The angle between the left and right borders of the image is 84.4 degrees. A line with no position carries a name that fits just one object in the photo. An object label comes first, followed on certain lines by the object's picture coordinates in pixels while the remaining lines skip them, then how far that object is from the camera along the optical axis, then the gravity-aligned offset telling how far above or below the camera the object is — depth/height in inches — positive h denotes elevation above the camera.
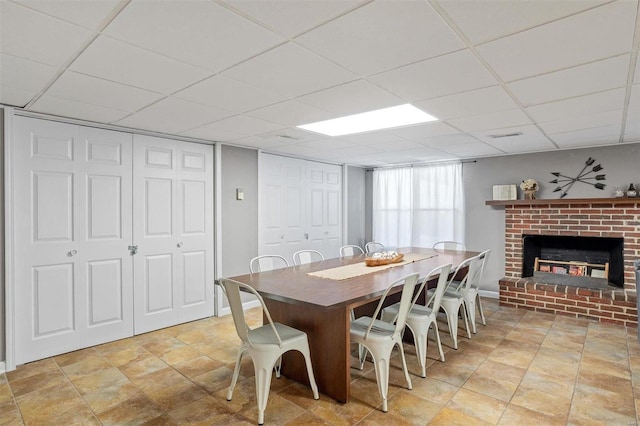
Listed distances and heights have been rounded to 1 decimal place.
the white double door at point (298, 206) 197.9 +2.2
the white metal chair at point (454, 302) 133.0 -35.3
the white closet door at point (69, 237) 120.6 -10.1
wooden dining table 91.9 -29.7
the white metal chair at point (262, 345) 88.5 -34.9
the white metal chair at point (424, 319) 110.4 -34.9
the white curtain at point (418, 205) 225.0 +3.0
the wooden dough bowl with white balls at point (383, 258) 140.1 -20.2
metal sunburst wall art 179.2 +16.1
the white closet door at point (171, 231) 149.9 -9.8
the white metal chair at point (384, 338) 93.0 -34.7
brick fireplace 165.5 -19.2
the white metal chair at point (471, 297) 143.4 -37.3
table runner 119.9 -22.5
